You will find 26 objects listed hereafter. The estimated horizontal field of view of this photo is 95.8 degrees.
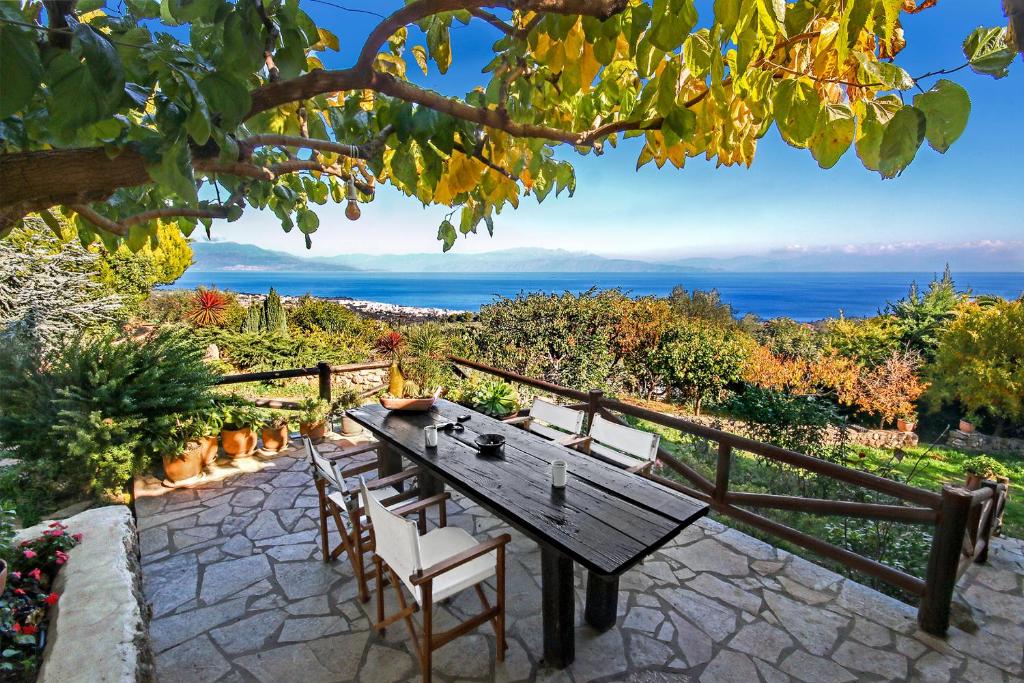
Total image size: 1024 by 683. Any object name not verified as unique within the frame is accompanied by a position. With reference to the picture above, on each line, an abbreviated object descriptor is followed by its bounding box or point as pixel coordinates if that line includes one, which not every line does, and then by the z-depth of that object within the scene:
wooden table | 1.80
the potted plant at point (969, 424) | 9.92
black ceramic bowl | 2.64
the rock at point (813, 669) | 2.04
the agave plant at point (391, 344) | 8.28
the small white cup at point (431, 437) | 2.70
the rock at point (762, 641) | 2.17
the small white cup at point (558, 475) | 2.20
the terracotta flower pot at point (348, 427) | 5.05
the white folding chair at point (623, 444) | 2.79
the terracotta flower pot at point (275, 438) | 4.52
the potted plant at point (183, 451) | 3.71
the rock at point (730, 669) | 2.03
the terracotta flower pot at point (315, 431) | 4.66
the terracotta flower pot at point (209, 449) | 4.00
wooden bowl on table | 3.31
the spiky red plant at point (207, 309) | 9.73
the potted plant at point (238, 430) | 4.26
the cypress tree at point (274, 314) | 10.13
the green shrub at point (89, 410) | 3.30
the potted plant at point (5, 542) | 1.80
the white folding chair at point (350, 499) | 2.24
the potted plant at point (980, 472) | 3.91
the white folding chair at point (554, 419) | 3.34
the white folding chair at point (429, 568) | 1.75
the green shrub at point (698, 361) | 8.92
